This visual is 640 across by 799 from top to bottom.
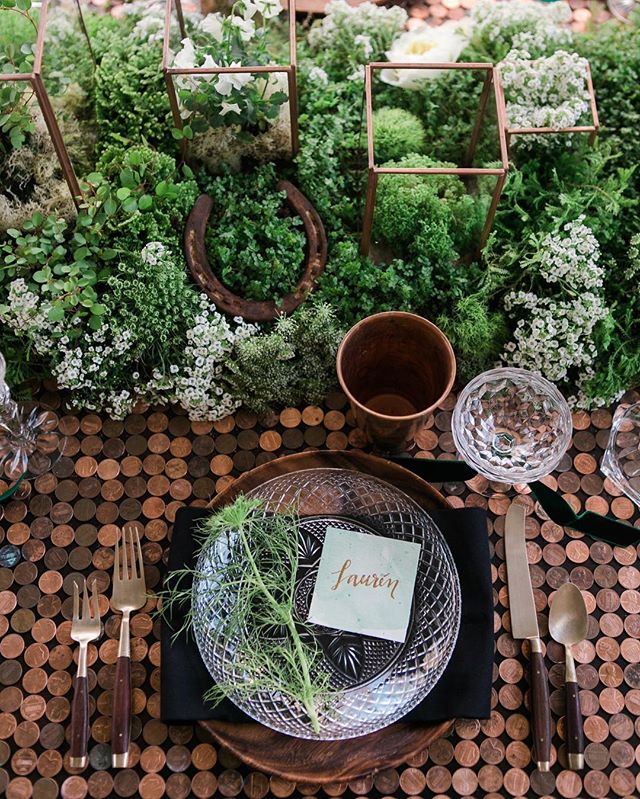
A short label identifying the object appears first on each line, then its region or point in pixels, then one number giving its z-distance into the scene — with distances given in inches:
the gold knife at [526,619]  49.7
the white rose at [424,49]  65.7
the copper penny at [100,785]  49.1
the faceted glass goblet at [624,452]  58.1
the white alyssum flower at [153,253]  58.1
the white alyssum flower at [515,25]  67.5
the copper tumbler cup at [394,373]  54.3
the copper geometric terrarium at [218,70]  56.6
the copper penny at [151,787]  49.1
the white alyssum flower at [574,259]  58.3
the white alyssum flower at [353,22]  69.4
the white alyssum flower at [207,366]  58.8
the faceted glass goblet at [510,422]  56.5
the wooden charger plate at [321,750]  47.3
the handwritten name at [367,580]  52.1
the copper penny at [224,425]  60.5
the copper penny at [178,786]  49.1
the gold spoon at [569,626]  50.6
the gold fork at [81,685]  49.2
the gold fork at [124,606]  48.8
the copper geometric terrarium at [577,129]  61.3
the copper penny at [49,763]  49.7
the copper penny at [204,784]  49.1
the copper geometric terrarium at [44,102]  51.9
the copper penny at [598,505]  58.2
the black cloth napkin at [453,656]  48.7
